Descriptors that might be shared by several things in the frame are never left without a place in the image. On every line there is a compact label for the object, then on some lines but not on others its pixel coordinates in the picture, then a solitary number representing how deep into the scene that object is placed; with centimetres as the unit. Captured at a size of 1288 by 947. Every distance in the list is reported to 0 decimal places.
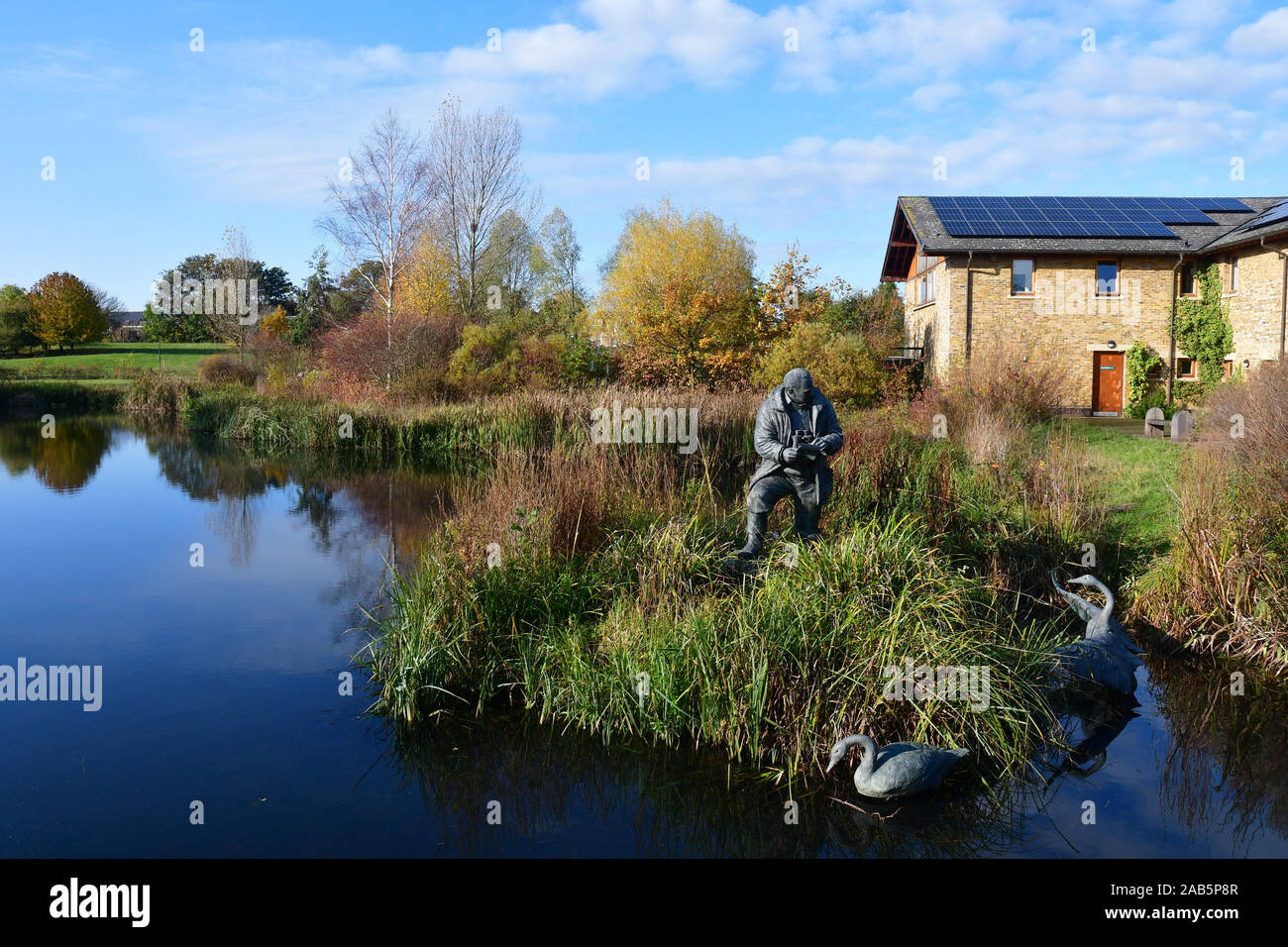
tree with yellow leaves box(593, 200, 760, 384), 2719
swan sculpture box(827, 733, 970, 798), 512
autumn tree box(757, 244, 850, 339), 2817
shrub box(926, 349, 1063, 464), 1570
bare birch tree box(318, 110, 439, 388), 2966
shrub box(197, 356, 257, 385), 3089
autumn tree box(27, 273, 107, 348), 4791
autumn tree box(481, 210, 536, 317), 3784
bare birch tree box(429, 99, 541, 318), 3597
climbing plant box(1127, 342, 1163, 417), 2620
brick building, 2631
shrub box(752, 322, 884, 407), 2122
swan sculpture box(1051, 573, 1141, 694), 675
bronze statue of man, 738
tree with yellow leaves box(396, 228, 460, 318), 3313
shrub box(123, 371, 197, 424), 3033
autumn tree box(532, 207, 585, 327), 4312
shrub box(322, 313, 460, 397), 2527
